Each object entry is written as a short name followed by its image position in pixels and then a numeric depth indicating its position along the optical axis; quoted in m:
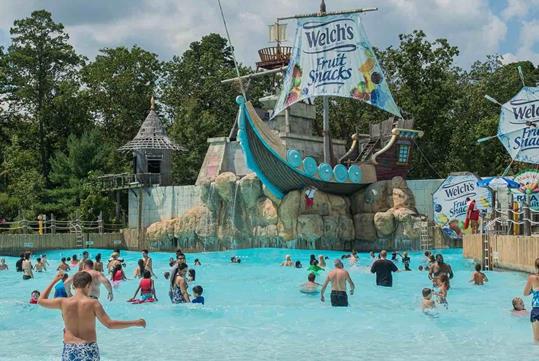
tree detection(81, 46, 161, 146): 53.87
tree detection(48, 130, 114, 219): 44.78
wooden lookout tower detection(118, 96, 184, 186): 43.91
